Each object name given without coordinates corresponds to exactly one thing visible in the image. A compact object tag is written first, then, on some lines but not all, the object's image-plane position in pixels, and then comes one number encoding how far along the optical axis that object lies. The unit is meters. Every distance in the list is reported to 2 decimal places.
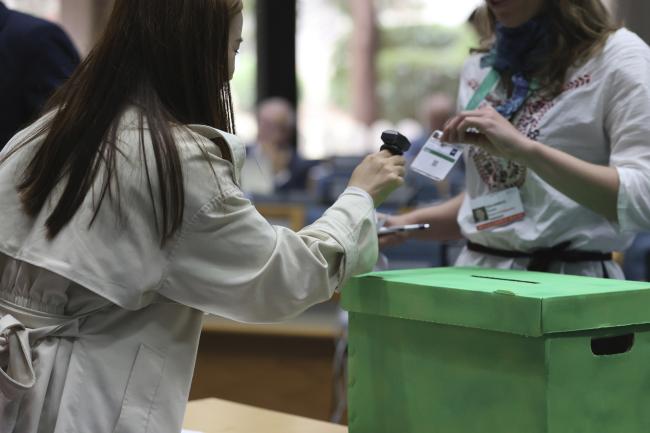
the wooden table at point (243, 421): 3.45
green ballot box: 2.88
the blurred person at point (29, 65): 3.93
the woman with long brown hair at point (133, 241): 2.85
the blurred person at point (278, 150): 13.03
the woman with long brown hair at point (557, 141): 3.30
